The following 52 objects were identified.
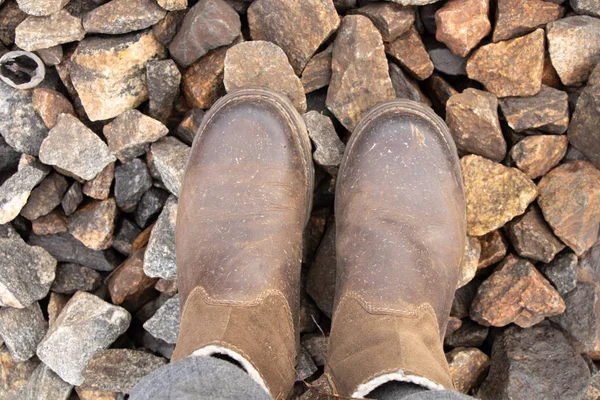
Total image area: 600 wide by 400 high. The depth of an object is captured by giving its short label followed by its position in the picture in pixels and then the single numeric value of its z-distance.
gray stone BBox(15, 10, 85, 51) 0.89
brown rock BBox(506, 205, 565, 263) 0.90
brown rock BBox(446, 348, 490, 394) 0.92
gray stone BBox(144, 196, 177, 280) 0.93
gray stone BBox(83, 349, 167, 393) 0.93
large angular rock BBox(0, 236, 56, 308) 0.93
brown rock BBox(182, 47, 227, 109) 0.91
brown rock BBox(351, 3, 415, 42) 0.89
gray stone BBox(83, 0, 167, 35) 0.89
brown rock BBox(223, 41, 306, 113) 0.90
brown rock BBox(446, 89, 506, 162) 0.89
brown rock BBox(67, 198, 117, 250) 0.93
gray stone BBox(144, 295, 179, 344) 0.94
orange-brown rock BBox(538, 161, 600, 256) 0.89
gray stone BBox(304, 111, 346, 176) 0.92
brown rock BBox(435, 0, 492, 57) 0.89
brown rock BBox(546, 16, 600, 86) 0.88
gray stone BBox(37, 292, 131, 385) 0.93
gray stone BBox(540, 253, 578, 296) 0.91
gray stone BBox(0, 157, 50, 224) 0.91
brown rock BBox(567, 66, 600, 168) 0.88
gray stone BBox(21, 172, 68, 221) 0.93
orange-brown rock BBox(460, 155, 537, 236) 0.90
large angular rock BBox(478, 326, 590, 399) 0.90
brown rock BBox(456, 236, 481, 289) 0.91
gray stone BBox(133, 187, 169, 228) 0.94
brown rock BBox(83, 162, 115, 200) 0.92
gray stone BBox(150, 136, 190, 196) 0.92
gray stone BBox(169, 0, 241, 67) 0.89
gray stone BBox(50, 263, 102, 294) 0.96
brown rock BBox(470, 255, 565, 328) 0.90
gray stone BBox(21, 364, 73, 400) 0.95
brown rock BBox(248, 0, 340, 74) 0.90
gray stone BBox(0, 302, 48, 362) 0.95
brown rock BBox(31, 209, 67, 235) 0.94
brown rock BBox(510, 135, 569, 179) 0.90
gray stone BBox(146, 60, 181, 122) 0.90
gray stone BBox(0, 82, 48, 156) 0.92
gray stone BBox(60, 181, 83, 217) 0.93
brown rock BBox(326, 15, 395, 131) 0.89
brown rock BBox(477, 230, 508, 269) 0.92
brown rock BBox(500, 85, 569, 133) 0.89
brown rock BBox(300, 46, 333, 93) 0.92
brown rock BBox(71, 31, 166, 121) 0.90
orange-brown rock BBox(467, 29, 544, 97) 0.89
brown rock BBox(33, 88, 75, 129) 0.92
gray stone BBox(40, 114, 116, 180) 0.91
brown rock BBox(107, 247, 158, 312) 0.94
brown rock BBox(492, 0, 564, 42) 0.89
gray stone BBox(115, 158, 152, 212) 0.93
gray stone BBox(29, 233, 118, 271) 0.95
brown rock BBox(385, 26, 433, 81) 0.91
